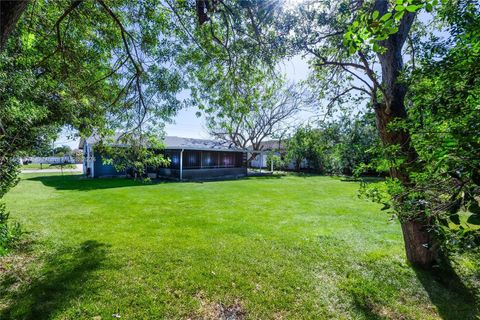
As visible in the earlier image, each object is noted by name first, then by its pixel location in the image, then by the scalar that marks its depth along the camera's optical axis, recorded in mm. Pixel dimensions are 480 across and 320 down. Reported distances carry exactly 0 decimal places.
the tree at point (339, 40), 3895
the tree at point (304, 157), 25906
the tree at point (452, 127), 1408
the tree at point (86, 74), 4184
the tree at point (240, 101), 5344
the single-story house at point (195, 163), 17562
